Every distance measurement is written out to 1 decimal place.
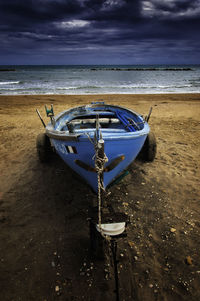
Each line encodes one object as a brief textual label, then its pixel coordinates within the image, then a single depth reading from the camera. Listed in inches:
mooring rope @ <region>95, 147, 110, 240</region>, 105.0
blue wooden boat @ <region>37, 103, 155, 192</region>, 119.4
